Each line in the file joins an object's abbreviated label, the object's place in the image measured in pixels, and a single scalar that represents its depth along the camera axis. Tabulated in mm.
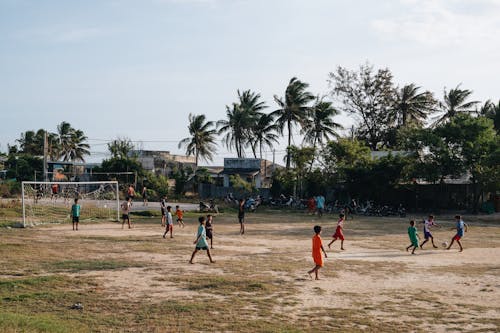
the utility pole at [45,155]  48844
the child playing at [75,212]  26547
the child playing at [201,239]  16922
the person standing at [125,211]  27969
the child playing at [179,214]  27600
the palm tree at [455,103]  61688
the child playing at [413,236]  20844
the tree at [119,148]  63344
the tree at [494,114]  51812
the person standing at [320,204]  38594
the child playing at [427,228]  22328
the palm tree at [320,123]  58781
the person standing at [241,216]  26780
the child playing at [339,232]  21362
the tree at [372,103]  63938
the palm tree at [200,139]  71812
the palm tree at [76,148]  85312
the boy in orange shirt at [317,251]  15070
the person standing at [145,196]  43219
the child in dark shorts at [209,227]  20172
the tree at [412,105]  62594
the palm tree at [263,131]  63625
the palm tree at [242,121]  65062
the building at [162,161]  69312
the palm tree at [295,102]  59219
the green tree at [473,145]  39188
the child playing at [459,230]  21891
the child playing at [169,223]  23844
